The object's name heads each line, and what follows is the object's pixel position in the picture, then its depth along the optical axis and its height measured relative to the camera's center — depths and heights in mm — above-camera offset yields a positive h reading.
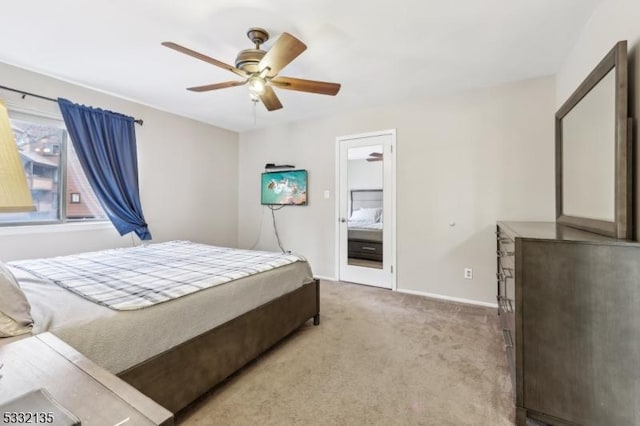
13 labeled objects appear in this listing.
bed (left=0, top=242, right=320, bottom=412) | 1248 -586
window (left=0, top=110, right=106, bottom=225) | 2799 +413
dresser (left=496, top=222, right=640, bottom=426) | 1233 -543
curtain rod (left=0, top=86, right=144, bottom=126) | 2640 +1146
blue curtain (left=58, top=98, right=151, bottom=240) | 3027 +615
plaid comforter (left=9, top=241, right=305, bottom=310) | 1545 -417
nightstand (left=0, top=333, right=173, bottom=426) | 575 -405
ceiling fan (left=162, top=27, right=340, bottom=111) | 1832 +1053
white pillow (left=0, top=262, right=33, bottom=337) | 1057 -381
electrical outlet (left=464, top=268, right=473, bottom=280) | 3212 -678
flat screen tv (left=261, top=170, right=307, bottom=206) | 4379 +401
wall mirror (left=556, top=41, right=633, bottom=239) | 1430 +375
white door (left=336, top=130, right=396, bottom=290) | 3721 +66
